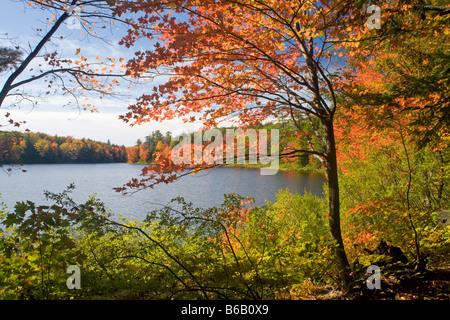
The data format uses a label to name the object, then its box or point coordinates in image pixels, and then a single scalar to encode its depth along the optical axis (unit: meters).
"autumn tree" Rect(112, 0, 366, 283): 3.50
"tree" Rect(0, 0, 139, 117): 4.41
